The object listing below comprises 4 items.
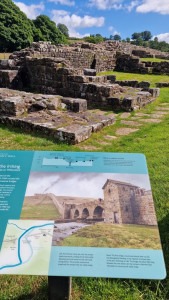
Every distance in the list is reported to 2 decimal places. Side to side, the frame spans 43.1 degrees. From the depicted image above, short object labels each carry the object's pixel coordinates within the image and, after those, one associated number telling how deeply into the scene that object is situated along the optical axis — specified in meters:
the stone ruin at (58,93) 4.70
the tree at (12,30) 31.06
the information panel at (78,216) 1.25
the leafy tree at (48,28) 39.96
